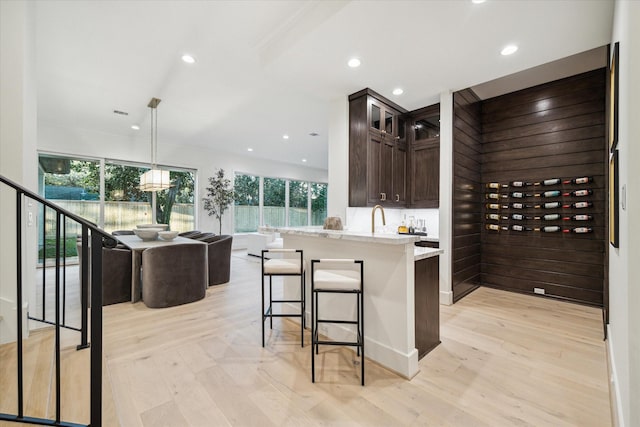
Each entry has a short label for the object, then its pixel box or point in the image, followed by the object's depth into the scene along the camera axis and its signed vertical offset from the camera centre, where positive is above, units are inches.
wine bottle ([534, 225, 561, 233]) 146.7 -8.7
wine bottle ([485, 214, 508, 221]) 164.9 -2.6
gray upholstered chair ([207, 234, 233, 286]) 174.1 -29.7
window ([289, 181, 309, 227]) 389.1 +14.6
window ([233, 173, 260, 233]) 331.6 +12.4
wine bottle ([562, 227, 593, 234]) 137.8 -8.7
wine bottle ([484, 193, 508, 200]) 164.1 +10.0
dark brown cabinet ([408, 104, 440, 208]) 161.0 +33.2
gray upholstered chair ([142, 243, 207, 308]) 132.3 -30.2
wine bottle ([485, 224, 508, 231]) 165.0 -8.7
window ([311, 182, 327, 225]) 419.5 +16.5
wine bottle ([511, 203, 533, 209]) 155.8 +3.7
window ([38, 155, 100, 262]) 223.5 +21.5
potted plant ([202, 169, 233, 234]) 298.0 +17.5
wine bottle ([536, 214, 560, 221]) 145.9 -2.4
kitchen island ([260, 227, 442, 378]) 80.2 -25.2
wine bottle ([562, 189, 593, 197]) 136.9 +9.8
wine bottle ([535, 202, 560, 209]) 145.3 +3.9
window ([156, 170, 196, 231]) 280.8 +10.3
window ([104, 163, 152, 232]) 251.4 +13.1
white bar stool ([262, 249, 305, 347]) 93.9 -18.9
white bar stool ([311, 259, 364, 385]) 76.8 -19.6
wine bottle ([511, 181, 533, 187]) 155.4 +16.3
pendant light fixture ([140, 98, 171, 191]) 182.2 +23.1
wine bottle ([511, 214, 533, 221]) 156.0 -2.5
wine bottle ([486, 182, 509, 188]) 163.6 +16.4
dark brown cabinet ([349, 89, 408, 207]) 143.9 +33.9
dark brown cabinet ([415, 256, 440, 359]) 87.7 -30.1
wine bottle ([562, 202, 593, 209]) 136.9 +3.7
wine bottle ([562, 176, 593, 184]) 136.9 +16.1
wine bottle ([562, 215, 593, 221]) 138.0 -2.7
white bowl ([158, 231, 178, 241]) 160.2 -12.5
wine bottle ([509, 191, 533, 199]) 155.8 +10.0
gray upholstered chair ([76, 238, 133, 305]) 135.9 -30.8
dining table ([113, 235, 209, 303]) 140.1 -26.3
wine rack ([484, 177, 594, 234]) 139.7 +3.4
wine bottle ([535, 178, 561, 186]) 145.3 +16.4
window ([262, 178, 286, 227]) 360.5 +14.5
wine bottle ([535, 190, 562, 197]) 145.1 +10.1
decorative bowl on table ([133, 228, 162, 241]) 157.5 -11.3
